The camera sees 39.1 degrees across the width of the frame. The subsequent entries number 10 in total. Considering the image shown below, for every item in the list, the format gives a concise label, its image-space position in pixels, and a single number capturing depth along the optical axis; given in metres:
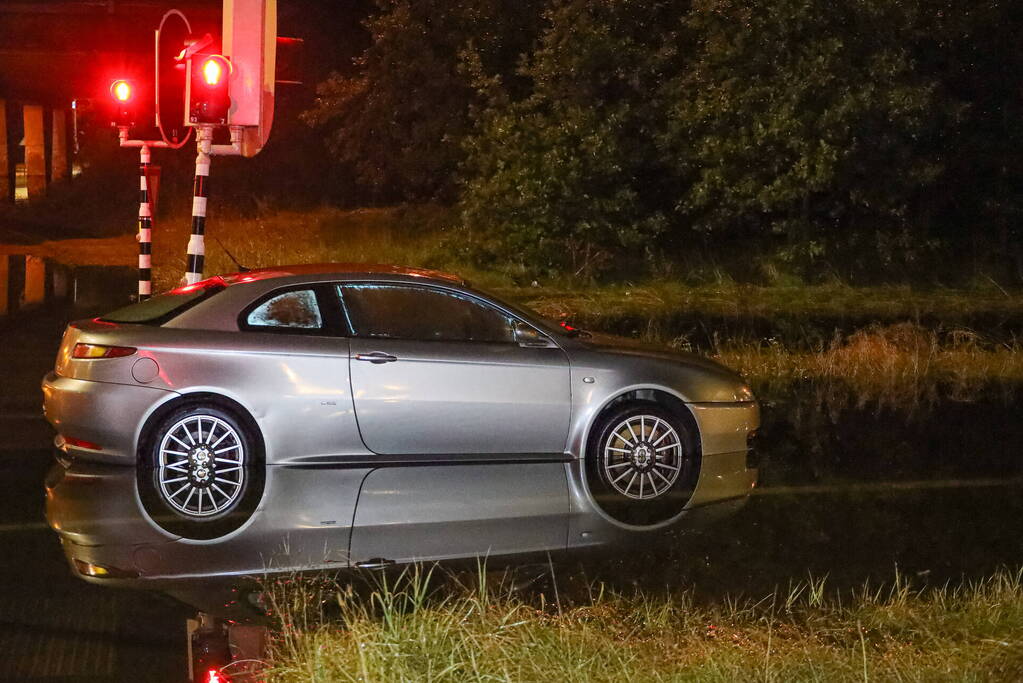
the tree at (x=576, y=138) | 24.05
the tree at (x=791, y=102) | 23.00
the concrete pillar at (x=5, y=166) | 54.07
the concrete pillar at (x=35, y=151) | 56.25
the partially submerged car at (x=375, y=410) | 8.52
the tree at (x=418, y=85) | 26.97
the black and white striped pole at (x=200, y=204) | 13.67
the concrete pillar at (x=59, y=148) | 61.53
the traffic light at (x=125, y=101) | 20.19
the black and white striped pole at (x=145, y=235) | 17.11
